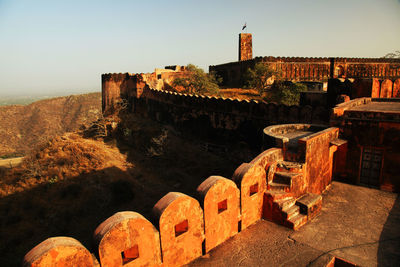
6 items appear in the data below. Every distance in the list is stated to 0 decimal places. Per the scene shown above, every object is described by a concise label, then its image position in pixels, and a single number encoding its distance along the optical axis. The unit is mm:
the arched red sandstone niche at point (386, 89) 10804
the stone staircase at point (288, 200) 4766
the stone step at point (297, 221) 4654
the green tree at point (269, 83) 21078
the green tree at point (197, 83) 22906
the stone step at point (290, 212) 4688
